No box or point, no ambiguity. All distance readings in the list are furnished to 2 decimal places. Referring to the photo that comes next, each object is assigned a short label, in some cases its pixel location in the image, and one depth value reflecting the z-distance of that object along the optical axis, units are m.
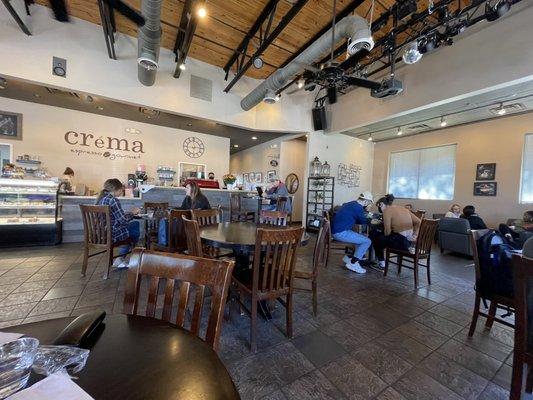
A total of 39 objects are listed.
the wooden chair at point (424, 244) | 3.25
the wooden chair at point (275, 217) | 3.70
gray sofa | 4.91
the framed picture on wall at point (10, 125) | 6.15
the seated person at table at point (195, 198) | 3.92
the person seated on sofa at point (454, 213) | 5.71
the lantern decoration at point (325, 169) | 7.55
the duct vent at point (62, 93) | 5.46
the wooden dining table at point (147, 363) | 0.53
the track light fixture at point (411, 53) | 3.73
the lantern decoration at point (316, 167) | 7.65
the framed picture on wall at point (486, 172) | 6.41
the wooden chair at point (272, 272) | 1.85
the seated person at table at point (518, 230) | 3.79
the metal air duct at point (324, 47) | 3.30
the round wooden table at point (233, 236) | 1.99
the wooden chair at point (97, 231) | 3.06
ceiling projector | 4.29
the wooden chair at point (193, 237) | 2.03
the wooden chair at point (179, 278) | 0.92
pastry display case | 4.20
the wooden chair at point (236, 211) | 5.73
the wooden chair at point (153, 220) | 3.73
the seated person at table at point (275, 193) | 6.57
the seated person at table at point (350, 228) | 3.73
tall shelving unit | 7.66
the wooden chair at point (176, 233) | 3.10
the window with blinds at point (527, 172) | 5.86
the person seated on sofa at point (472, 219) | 5.13
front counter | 4.99
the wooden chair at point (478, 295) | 2.11
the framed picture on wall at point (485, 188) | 6.37
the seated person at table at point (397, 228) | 3.60
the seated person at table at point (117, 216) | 3.24
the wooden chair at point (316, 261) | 2.33
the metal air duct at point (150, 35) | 3.39
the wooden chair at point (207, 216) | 3.16
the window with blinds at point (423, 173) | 7.43
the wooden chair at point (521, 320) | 1.28
